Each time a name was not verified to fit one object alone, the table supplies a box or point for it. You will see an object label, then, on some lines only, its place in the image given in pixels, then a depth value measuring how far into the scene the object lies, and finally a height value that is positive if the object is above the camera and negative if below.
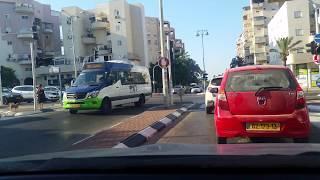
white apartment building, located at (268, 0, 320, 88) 33.77 +7.10
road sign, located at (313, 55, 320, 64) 14.03 +1.07
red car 4.65 -0.40
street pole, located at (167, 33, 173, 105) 13.46 -0.04
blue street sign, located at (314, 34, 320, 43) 10.87 +1.61
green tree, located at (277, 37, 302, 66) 35.00 +4.53
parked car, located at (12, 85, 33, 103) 24.65 -0.23
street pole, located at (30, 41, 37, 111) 15.55 +0.59
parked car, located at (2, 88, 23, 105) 22.85 -0.58
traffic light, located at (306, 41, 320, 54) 11.04 +1.34
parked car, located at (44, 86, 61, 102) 25.64 -0.42
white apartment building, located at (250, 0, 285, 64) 55.20 +11.27
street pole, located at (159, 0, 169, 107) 12.88 +0.59
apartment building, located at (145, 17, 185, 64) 59.02 +10.77
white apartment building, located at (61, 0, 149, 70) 46.95 +9.81
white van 11.56 +0.00
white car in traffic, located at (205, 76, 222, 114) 10.09 -0.46
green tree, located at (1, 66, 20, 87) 41.75 +2.19
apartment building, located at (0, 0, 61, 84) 45.02 +9.19
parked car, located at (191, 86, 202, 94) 35.86 -0.78
